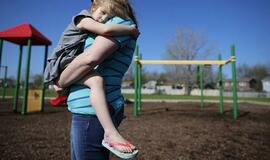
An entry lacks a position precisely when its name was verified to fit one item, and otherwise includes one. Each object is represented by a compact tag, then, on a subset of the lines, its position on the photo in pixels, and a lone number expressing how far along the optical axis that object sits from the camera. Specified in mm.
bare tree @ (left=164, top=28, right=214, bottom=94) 31703
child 1095
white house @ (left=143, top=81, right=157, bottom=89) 77750
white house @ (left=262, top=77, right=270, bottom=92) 54781
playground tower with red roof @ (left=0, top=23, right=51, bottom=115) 7723
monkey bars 7625
